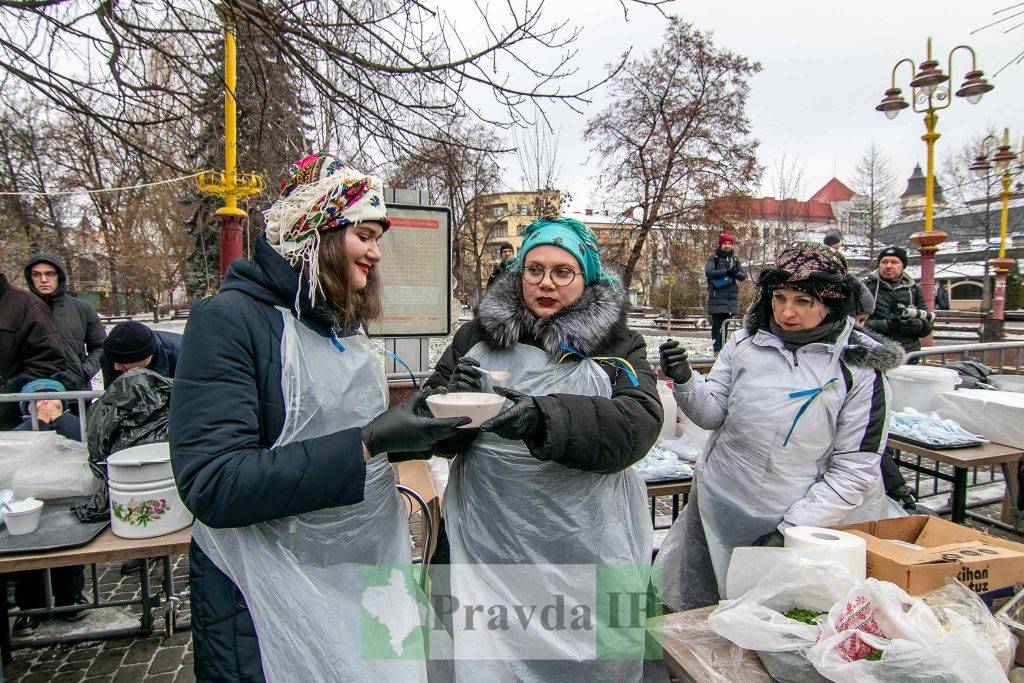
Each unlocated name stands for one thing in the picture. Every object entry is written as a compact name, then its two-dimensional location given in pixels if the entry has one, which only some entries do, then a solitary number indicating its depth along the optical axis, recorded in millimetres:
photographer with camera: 5671
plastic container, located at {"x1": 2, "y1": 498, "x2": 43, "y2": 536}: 2108
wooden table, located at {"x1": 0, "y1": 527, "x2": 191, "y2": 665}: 2008
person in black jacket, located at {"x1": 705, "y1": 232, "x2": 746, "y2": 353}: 9078
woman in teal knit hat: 1642
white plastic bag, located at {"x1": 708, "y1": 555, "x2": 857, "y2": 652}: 1351
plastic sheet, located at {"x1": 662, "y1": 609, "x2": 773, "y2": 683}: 1351
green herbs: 1429
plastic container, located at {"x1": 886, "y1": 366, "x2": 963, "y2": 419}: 3953
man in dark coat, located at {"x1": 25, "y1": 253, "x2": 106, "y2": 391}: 4281
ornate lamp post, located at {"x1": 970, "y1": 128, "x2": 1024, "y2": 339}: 14261
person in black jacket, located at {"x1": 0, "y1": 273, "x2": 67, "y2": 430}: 3826
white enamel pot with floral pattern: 2092
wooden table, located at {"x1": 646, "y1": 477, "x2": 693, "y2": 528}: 2902
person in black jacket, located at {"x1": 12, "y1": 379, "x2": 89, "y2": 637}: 3123
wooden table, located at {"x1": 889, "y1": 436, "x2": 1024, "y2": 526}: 3259
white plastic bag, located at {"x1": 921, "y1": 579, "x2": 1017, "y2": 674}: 1318
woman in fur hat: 2150
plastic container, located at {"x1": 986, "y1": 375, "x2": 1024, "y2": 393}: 4379
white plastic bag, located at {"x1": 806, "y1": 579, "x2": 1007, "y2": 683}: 1167
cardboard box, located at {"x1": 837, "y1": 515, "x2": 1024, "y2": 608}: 1540
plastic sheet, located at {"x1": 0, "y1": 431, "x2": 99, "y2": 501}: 2387
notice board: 5340
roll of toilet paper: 1541
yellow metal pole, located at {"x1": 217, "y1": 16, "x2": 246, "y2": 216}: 5457
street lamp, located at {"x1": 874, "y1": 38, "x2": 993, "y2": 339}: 9297
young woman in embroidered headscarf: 1278
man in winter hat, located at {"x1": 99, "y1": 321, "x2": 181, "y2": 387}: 3070
